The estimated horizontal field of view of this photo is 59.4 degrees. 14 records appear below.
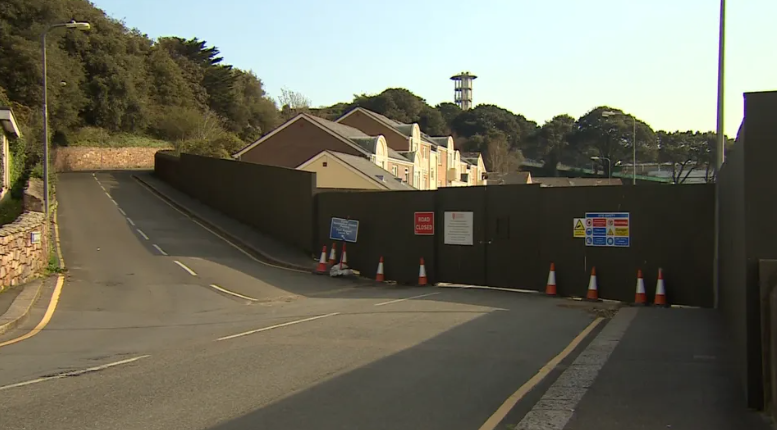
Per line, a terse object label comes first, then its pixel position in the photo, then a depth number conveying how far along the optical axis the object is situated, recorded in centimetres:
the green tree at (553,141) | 9762
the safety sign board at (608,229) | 1507
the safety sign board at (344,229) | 2139
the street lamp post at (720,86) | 1639
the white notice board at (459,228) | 1822
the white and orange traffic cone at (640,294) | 1457
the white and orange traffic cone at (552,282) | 1609
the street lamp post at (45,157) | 2273
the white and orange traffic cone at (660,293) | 1431
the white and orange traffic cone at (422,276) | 1900
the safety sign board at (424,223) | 1917
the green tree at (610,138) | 6662
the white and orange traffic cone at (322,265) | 2145
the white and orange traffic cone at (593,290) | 1527
